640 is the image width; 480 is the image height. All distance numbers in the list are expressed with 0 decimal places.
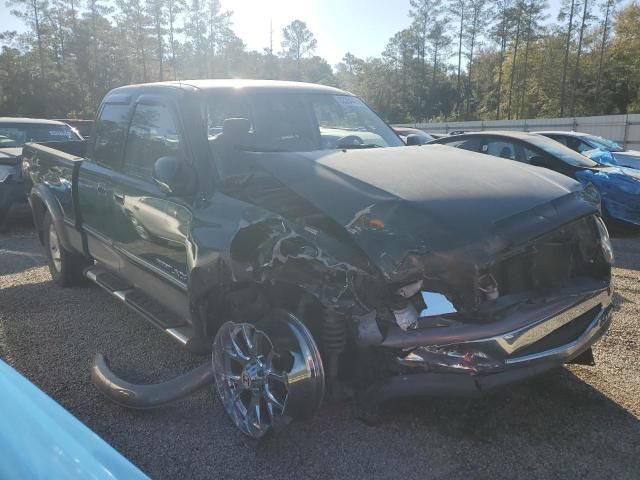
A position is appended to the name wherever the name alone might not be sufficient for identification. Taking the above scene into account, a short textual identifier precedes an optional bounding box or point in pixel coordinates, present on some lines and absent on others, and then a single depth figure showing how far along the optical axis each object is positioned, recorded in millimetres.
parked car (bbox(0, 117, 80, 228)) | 8258
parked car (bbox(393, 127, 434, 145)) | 12777
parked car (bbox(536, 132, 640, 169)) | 10227
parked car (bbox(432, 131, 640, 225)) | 8266
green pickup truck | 2518
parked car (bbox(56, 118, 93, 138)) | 15539
